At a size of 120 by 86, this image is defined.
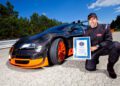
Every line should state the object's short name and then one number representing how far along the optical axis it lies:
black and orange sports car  2.13
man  1.78
